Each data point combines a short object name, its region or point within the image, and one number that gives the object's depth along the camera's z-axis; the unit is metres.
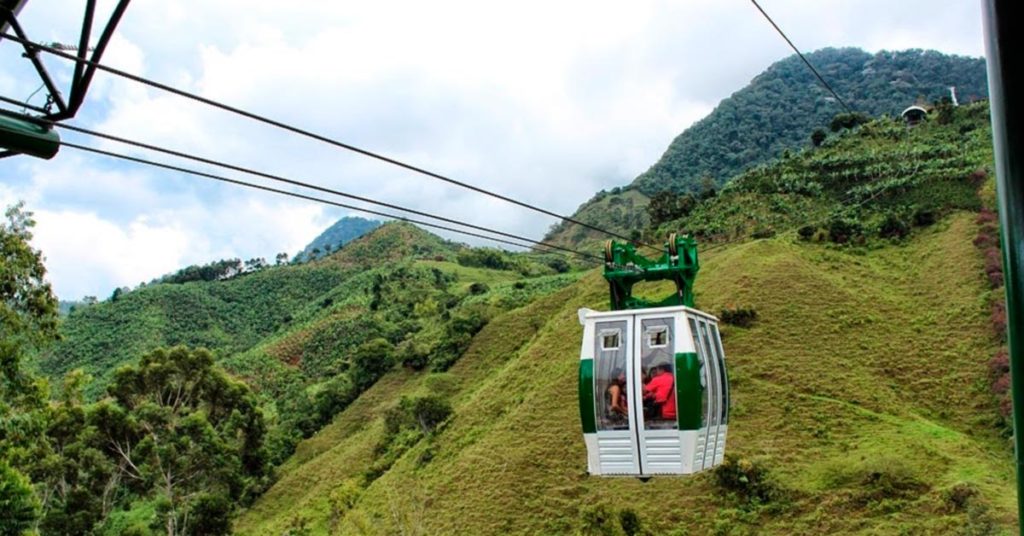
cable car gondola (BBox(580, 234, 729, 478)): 9.87
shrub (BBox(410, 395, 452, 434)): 33.31
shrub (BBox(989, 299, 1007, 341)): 27.99
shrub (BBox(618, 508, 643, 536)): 20.67
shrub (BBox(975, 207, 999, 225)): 35.81
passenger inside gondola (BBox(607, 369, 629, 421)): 10.14
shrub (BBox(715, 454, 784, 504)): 21.56
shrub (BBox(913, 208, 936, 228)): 38.28
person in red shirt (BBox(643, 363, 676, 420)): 9.89
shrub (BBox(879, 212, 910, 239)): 38.34
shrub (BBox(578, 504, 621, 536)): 19.84
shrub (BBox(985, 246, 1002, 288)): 31.59
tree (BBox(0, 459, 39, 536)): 12.80
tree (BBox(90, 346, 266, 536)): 28.42
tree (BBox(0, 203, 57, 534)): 12.47
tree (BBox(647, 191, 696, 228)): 48.69
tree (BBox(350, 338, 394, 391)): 45.34
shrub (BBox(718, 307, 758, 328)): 30.98
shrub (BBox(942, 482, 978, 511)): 18.36
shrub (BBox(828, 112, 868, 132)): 54.91
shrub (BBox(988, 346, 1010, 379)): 25.97
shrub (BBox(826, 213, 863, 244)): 38.72
